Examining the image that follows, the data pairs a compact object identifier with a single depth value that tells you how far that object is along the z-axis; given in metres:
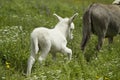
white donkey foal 18.12
